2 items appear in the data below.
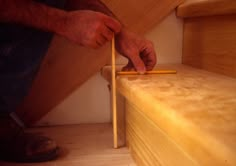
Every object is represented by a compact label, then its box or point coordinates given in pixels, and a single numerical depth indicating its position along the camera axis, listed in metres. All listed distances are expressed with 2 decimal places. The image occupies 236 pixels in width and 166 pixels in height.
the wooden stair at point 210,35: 0.98
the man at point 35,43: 0.80
